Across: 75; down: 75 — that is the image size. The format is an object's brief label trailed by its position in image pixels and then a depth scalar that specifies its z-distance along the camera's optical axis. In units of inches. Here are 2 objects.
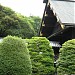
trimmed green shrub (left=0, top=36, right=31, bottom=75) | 420.5
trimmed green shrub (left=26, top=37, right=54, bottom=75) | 620.1
